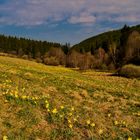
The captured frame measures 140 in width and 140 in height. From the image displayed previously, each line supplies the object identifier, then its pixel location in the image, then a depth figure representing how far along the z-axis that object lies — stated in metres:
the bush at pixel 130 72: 23.23
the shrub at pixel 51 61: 74.51
